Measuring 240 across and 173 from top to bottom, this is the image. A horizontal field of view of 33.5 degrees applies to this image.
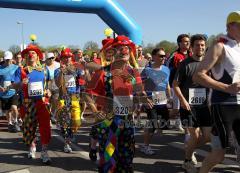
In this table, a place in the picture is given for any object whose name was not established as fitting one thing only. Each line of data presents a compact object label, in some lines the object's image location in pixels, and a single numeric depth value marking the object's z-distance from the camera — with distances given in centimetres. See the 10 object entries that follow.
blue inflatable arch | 1106
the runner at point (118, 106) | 365
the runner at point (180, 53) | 679
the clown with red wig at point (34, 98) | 595
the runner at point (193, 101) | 503
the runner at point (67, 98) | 656
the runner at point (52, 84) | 691
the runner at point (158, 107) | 544
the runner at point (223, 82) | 353
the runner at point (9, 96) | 922
